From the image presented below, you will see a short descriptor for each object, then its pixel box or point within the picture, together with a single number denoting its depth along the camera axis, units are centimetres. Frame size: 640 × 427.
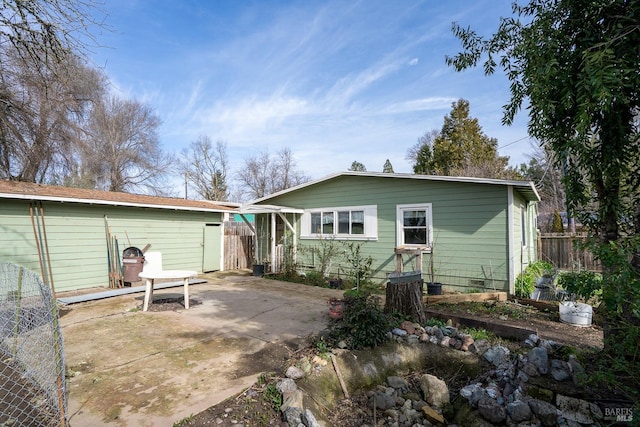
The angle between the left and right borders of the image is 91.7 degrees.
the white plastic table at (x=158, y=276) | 583
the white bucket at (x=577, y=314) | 524
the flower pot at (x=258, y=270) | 1038
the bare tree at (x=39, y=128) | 832
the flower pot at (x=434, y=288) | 726
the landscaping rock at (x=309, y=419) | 246
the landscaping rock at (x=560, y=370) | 296
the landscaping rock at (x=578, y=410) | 256
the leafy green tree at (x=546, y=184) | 2038
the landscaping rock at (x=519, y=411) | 267
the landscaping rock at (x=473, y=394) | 294
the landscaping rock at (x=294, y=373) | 309
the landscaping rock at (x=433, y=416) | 300
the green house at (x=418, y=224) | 725
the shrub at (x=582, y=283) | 240
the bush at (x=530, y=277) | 707
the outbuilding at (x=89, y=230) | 736
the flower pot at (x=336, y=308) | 473
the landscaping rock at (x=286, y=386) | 284
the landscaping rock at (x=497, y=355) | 359
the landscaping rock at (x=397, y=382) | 349
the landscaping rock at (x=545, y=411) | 262
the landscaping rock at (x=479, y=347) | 381
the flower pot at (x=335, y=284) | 870
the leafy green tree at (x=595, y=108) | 213
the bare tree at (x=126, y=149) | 1939
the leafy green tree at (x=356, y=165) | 3834
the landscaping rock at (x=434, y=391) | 324
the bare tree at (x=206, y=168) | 2809
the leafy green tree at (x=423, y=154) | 2342
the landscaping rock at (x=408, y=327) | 429
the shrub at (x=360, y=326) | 379
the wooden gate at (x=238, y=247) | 1202
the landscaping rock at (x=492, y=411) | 274
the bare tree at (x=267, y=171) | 3170
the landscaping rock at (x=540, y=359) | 307
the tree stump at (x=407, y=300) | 489
